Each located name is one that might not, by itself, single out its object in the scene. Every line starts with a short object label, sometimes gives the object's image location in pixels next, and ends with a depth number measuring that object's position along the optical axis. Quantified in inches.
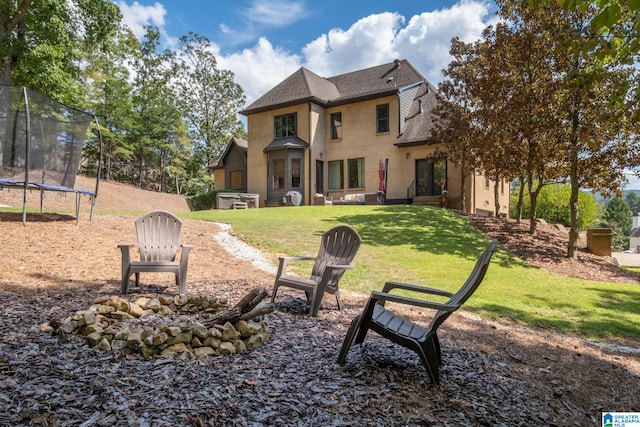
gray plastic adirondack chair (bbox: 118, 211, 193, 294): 196.1
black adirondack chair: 113.5
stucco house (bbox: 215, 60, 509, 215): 780.0
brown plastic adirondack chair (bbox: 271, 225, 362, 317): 180.2
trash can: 499.5
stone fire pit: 123.3
